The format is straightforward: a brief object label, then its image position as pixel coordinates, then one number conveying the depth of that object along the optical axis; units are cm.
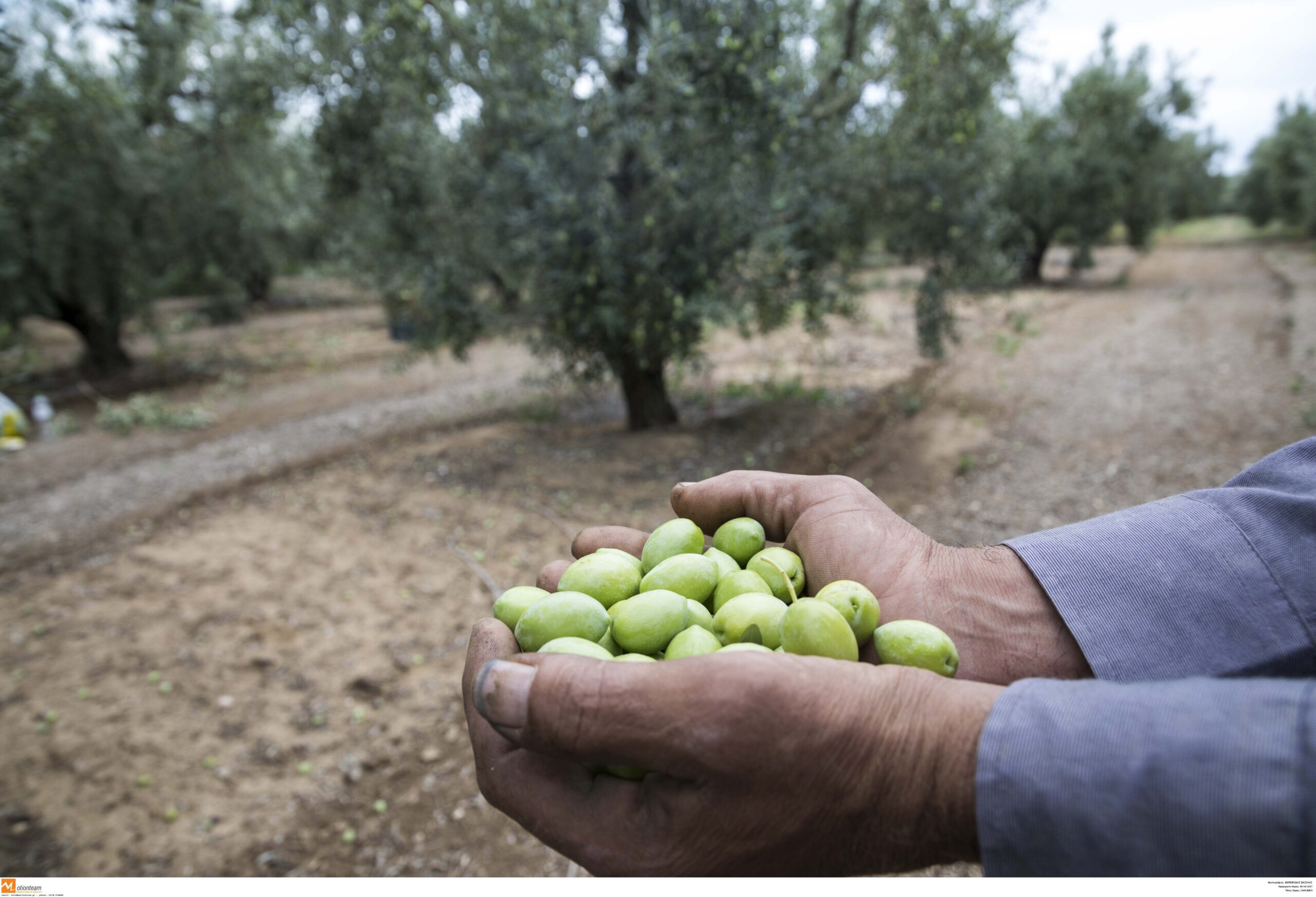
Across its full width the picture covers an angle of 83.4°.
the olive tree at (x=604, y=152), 637
